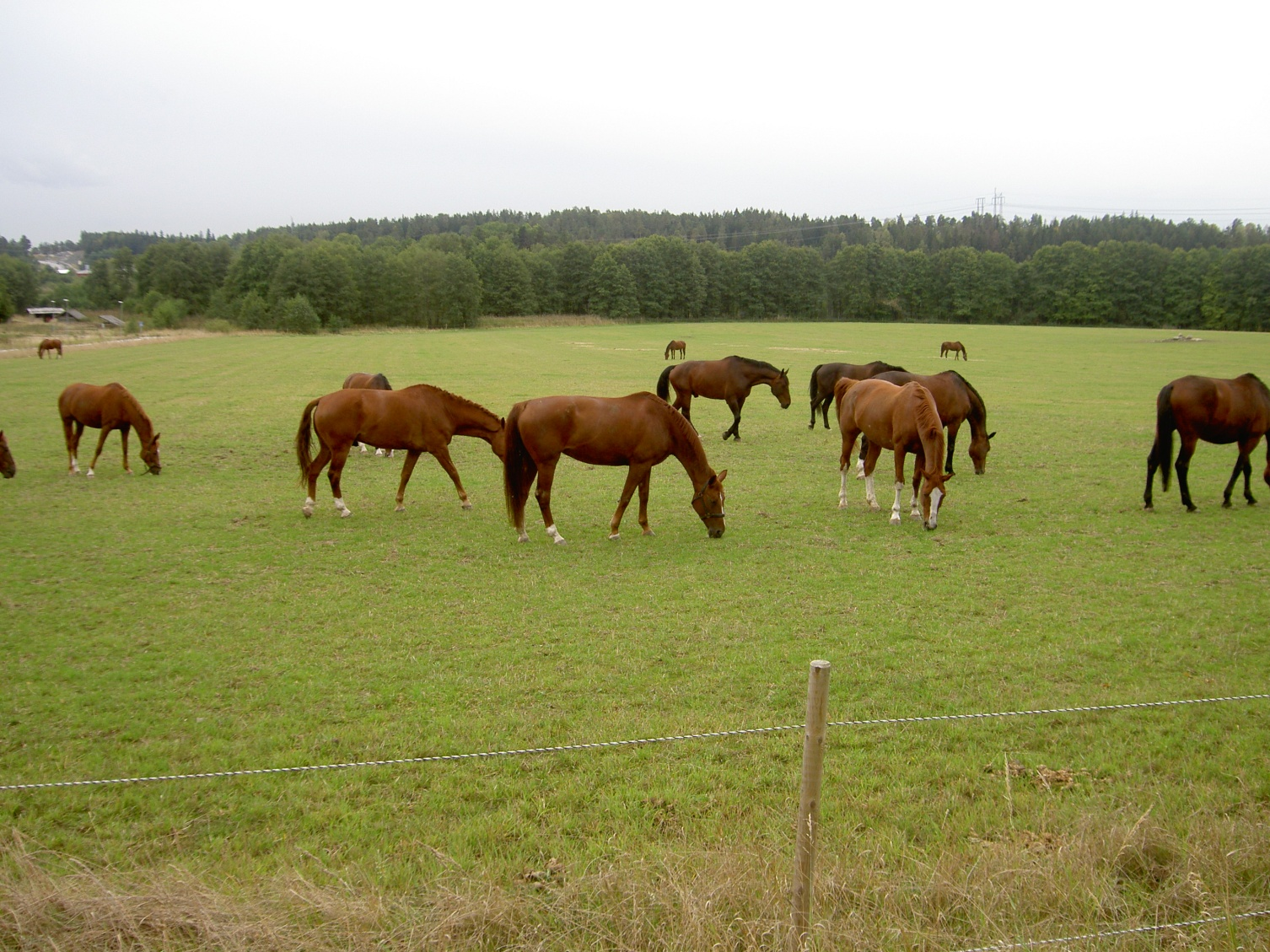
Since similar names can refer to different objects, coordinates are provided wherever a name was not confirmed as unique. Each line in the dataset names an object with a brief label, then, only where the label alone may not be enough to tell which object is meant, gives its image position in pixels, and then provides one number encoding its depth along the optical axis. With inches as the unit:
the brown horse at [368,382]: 650.8
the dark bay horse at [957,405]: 543.8
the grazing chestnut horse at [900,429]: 429.4
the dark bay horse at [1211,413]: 463.2
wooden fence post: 124.8
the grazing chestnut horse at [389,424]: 468.8
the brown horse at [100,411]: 558.6
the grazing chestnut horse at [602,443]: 411.5
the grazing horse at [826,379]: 740.5
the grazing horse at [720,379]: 743.7
